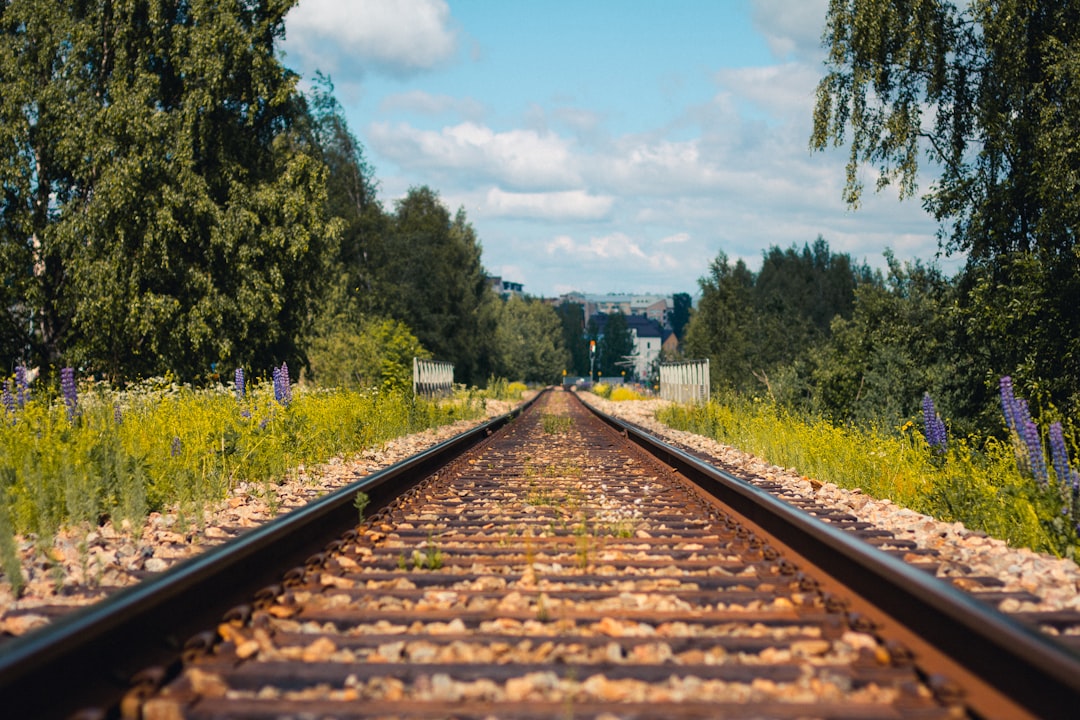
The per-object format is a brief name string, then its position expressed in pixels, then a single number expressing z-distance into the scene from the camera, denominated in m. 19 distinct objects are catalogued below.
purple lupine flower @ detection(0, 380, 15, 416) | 9.11
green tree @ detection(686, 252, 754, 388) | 39.72
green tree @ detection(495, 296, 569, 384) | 105.12
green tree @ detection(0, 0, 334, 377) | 23.77
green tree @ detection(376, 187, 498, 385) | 56.91
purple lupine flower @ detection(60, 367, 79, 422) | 8.74
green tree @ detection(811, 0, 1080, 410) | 13.96
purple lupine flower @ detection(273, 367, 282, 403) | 11.26
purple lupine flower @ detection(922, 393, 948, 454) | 8.00
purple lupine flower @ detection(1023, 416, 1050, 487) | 6.01
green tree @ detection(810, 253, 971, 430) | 19.05
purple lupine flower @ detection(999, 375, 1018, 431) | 6.39
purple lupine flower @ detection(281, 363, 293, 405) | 11.31
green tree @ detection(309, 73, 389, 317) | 50.22
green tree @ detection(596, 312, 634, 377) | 180.38
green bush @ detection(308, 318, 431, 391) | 28.95
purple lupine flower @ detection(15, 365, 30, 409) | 9.34
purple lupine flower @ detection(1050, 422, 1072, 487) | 5.70
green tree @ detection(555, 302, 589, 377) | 186.88
